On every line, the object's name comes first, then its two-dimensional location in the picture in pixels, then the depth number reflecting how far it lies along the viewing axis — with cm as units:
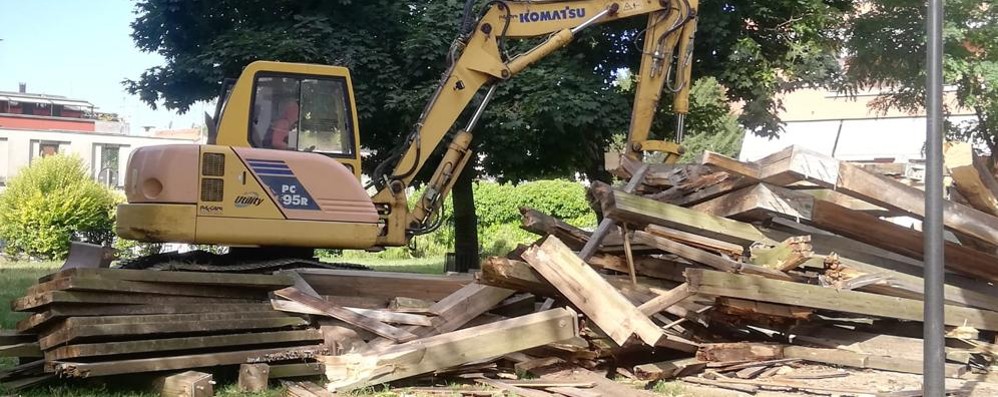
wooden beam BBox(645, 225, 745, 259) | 799
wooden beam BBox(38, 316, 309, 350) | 688
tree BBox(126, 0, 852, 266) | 1542
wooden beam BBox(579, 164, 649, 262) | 855
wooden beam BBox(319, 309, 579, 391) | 693
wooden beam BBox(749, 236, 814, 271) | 770
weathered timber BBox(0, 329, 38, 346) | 758
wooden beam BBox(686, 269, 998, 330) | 736
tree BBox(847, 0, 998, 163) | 1704
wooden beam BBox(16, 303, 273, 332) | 707
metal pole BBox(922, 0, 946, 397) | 537
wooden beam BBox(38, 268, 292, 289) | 726
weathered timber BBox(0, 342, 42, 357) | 735
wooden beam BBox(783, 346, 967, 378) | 799
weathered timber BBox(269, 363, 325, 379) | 758
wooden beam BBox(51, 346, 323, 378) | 682
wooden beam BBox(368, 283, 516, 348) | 777
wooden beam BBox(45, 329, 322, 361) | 687
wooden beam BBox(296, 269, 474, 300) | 884
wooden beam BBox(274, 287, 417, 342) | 771
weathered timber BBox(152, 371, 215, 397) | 686
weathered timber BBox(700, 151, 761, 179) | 765
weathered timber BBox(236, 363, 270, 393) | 727
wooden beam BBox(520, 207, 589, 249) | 874
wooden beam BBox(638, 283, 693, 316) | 759
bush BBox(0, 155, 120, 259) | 2689
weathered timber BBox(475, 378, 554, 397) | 698
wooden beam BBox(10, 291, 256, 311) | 702
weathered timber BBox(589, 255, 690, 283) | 827
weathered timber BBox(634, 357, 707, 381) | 759
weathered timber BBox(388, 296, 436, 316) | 827
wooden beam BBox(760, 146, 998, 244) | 717
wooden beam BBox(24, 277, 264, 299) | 707
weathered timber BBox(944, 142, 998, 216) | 755
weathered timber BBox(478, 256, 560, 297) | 761
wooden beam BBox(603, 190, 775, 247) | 774
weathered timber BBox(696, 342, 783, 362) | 794
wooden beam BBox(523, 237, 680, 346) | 721
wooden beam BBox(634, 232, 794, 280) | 770
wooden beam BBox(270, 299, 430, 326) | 795
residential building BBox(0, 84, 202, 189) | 4650
